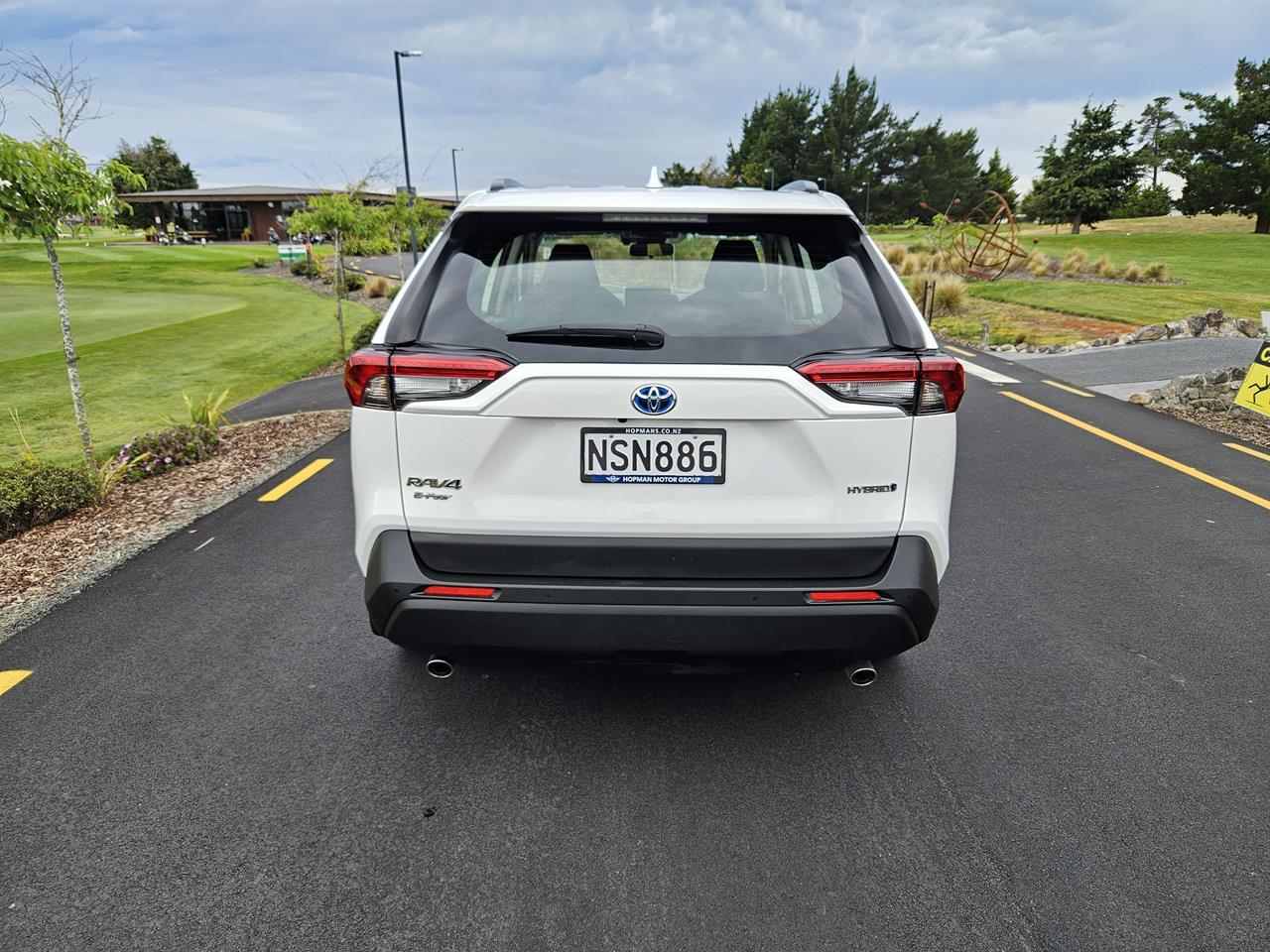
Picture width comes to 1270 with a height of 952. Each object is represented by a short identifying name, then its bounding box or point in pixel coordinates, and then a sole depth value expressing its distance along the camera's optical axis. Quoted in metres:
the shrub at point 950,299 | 20.38
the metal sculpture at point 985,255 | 27.99
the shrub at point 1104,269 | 26.81
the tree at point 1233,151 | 48.06
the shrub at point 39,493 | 5.37
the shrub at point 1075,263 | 28.09
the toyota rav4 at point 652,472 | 2.31
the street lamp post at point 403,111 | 28.53
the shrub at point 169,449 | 6.76
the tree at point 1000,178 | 84.79
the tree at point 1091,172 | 49.75
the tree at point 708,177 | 77.51
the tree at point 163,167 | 74.19
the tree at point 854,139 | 75.25
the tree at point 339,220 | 16.00
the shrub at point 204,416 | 7.57
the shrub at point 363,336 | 15.27
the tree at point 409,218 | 24.12
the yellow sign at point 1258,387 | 7.90
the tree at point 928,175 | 76.75
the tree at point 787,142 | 77.69
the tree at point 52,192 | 5.52
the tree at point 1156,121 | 83.25
